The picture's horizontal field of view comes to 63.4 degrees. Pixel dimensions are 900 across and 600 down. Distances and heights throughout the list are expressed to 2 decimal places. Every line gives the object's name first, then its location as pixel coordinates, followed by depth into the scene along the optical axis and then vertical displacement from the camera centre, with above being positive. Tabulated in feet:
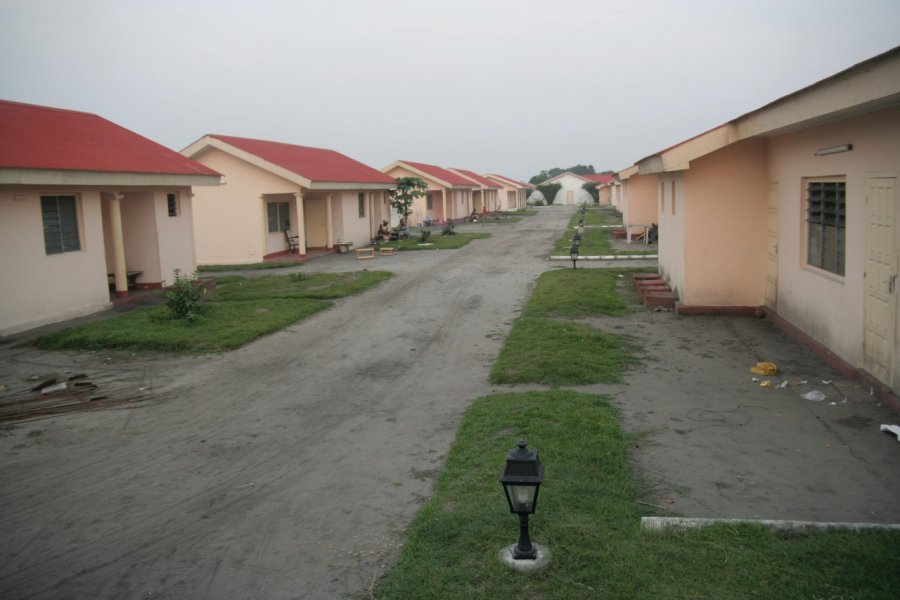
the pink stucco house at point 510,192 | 266.36 +11.15
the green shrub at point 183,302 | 44.57 -4.09
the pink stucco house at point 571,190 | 330.54 +13.25
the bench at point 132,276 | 57.16 -3.03
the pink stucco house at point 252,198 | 81.00 +3.91
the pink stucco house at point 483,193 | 211.61 +8.97
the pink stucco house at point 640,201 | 99.71 +1.98
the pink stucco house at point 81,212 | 42.55 +1.89
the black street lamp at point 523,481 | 14.32 -5.09
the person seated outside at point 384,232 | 109.81 -0.80
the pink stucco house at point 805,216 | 24.82 -0.32
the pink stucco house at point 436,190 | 148.56 +7.45
